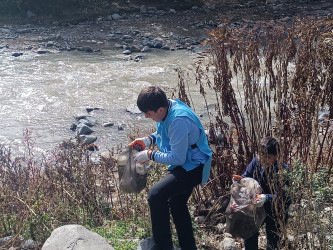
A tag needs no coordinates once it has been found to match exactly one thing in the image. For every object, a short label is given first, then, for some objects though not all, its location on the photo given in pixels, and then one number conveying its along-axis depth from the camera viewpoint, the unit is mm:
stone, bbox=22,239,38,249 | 3730
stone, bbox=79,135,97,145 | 8180
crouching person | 3184
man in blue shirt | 3127
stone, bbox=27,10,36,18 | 17523
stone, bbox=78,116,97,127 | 8836
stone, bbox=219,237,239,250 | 3785
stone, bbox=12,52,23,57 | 12922
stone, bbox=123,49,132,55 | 13117
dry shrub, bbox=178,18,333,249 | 4043
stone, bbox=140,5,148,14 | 17847
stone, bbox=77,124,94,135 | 8539
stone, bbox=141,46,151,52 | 13388
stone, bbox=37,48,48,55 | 13281
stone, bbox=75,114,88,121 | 9117
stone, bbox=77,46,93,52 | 13578
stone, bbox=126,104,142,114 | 9336
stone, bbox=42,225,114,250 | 3178
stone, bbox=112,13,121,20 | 17188
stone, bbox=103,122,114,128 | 8891
